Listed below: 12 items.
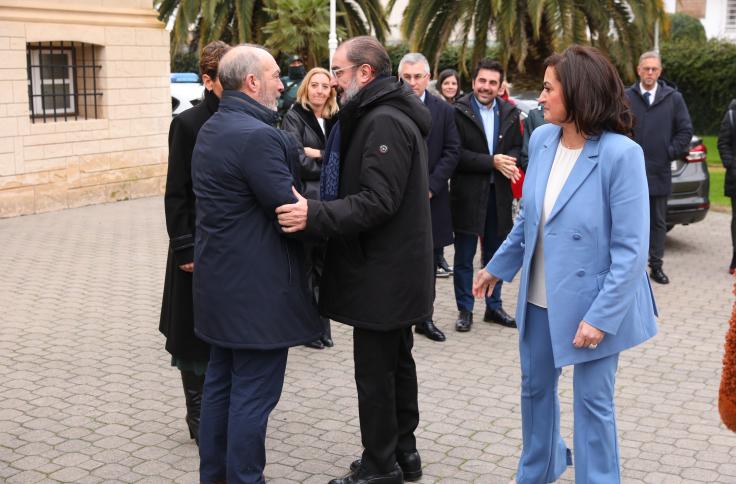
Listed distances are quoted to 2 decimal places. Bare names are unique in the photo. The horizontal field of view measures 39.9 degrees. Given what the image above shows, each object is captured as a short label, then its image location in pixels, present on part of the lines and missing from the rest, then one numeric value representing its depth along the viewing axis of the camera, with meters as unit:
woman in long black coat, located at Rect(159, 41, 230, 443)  4.93
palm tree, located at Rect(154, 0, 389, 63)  21.95
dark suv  11.09
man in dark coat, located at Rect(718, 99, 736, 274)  9.77
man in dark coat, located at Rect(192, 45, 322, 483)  4.15
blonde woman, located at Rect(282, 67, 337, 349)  6.82
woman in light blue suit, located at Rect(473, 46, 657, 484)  3.93
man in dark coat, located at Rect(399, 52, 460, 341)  7.47
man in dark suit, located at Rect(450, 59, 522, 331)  7.71
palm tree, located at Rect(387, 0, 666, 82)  18.64
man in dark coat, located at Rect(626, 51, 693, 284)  9.45
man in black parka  4.29
